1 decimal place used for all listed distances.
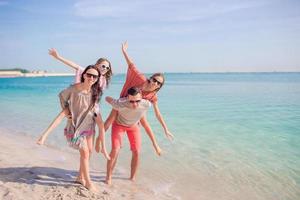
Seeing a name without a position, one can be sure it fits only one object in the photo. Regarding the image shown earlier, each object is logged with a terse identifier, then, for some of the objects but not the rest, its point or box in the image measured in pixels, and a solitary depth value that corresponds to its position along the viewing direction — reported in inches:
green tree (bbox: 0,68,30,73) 5690.9
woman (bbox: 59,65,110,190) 160.4
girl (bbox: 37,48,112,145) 171.2
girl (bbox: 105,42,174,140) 177.0
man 170.6
